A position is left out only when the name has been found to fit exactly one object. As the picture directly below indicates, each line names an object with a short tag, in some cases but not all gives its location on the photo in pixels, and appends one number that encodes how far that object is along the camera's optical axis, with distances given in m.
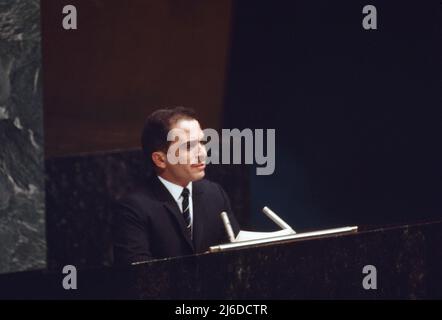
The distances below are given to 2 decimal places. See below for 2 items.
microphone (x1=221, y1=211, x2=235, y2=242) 5.66
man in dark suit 6.24
